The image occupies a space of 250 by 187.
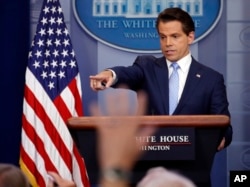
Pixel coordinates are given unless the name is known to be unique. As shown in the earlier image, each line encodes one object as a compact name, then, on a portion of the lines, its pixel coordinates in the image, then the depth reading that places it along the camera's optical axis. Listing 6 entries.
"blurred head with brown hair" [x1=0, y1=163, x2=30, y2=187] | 4.05
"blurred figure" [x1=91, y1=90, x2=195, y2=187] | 3.88
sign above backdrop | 10.81
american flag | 10.46
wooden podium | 5.58
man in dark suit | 6.95
